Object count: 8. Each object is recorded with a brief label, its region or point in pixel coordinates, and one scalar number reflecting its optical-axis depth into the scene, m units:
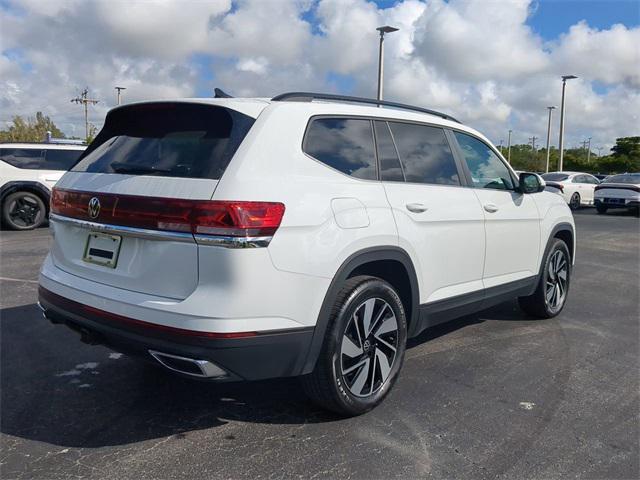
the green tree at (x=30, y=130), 47.19
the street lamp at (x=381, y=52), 17.97
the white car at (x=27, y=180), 11.20
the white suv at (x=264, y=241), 2.61
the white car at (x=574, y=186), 20.90
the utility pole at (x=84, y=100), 58.69
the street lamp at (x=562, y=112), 32.62
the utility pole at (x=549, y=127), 40.35
